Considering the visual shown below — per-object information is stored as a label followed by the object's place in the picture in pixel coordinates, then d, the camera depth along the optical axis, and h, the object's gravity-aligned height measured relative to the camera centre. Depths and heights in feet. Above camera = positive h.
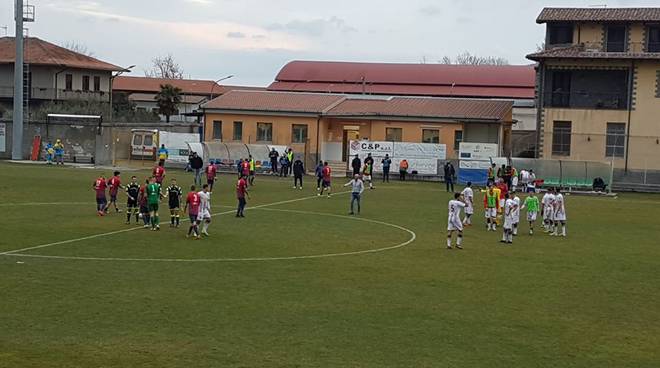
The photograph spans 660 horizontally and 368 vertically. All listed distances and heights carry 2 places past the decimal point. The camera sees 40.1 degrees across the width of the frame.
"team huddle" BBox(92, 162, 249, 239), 98.58 -7.81
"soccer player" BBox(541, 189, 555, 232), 114.52 -7.65
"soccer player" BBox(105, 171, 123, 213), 118.32 -6.63
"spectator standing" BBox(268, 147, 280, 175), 210.79 -4.41
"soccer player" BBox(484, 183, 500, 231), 115.44 -7.33
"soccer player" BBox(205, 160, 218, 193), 152.76 -5.90
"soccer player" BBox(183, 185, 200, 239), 97.25 -7.60
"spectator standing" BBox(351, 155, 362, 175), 193.60 -4.81
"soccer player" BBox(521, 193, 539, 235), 114.73 -7.66
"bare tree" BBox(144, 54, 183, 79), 550.77 +40.92
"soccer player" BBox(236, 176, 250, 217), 116.47 -7.26
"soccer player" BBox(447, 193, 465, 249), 94.02 -7.50
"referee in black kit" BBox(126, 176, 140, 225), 109.60 -7.77
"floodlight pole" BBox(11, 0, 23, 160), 224.53 +11.66
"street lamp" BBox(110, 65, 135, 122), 297.08 +21.44
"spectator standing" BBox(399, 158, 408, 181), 205.57 -5.69
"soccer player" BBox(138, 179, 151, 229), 104.68 -7.81
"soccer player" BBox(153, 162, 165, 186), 128.41 -5.30
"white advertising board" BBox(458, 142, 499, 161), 203.00 -1.06
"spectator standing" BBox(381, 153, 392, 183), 198.08 -5.16
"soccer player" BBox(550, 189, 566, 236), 113.19 -8.04
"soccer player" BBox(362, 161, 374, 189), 181.10 -5.50
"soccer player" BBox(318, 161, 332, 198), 154.92 -5.84
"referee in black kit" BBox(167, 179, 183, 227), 104.99 -7.57
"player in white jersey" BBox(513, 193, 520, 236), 105.29 -7.56
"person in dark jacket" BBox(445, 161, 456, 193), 176.76 -5.85
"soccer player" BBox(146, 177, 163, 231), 103.19 -7.21
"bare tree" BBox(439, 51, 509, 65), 570.78 +54.03
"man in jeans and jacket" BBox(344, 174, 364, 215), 127.95 -6.56
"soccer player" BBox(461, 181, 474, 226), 116.37 -7.42
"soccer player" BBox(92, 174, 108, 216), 115.75 -7.77
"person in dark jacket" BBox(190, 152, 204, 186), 169.89 -5.12
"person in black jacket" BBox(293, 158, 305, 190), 170.19 -5.54
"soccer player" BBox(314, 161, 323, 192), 158.22 -5.55
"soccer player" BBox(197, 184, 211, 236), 98.89 -7.52
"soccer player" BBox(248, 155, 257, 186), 175.96 -6.54
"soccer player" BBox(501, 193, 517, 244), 103.61 -8.33
